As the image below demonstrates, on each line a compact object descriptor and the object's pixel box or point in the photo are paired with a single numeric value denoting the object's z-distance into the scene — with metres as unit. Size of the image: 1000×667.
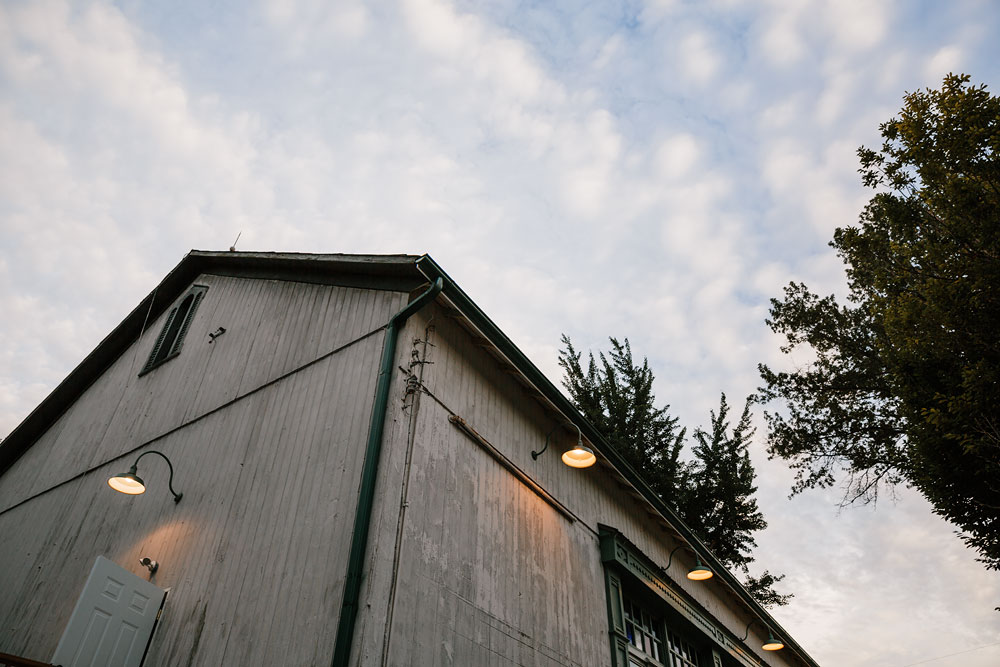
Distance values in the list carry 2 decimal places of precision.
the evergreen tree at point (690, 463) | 19.91
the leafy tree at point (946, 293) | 8.06
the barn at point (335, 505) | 5.30
